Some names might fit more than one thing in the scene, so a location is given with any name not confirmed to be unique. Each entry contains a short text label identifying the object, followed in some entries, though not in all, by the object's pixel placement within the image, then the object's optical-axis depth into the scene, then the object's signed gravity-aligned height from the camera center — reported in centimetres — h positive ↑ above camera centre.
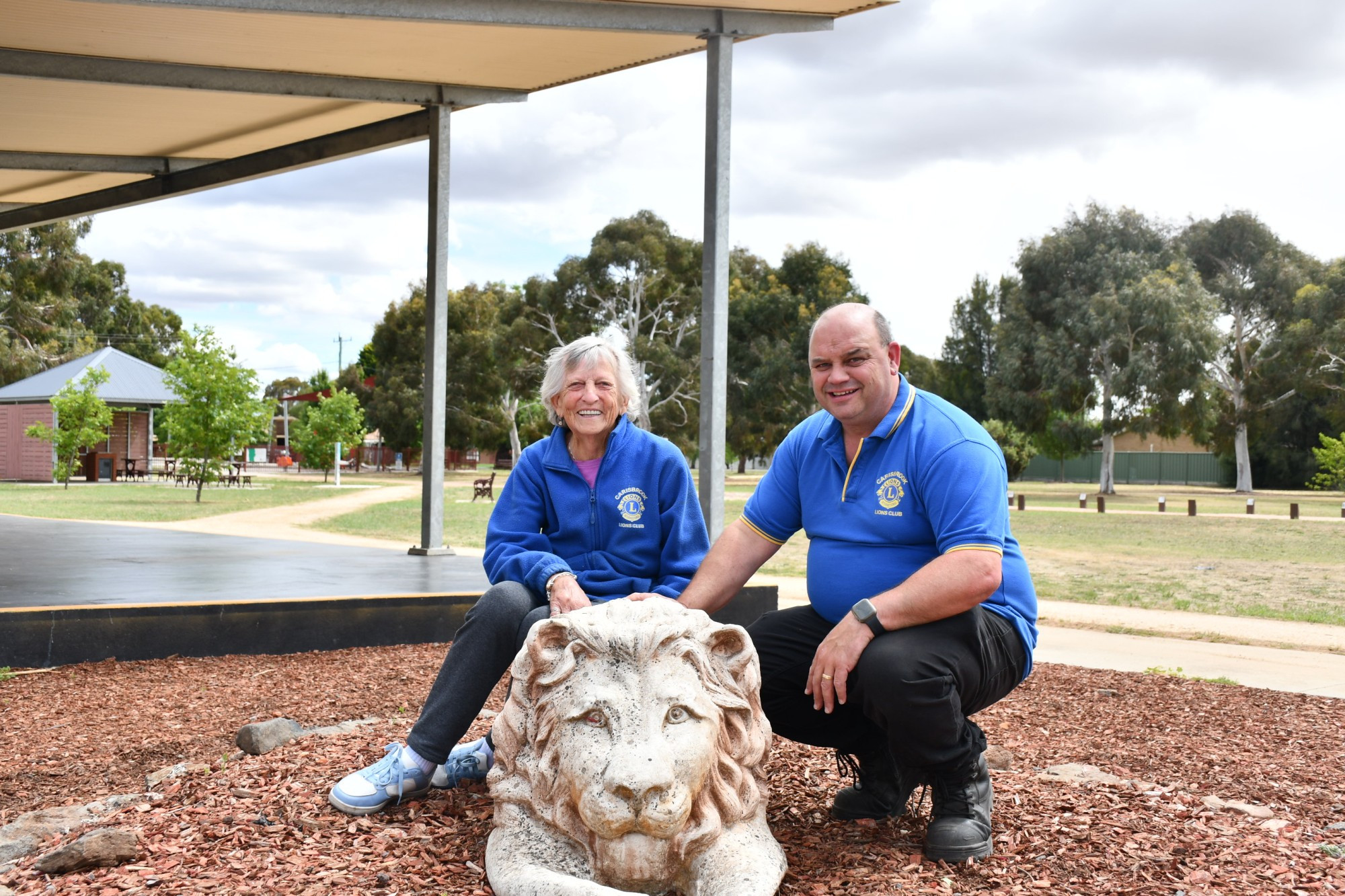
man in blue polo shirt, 277 -35
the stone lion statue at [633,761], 238 -69
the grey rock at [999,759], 383 -103
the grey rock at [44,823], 310 -113
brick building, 3606 +63
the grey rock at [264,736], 382 -102
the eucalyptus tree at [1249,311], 4000 +557
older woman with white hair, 317 -19
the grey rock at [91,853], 275 -102
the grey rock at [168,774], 365 -111
